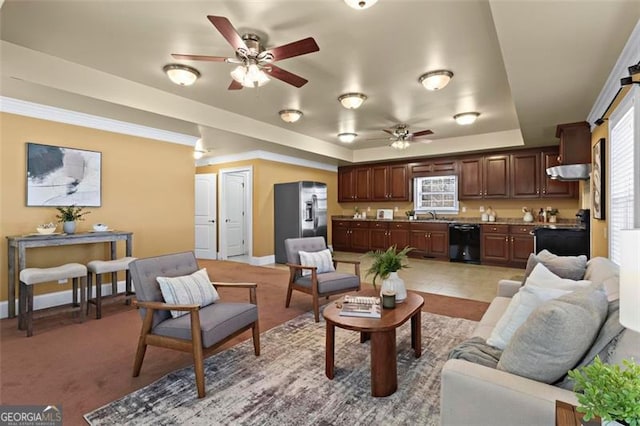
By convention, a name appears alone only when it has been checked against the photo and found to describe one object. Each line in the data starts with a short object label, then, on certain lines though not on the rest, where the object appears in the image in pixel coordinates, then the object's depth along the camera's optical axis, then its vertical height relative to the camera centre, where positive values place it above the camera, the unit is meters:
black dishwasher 6.73 -0.59
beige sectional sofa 1.17 -0.70
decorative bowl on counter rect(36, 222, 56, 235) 3.66 -0.12
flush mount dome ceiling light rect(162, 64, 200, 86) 3.23 +1.44
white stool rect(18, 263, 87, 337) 3.10 -0.63
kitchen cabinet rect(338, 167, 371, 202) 8.57 +0.87
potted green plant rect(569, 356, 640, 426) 0.81 -0.47
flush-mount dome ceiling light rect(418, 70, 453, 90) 3.41 +1.46
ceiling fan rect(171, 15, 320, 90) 2.24 +1.24
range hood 4.32 +0.58
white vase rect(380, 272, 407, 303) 2.62 -0.58
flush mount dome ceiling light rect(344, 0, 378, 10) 2.04 +1.35
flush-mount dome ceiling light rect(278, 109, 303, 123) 4.65 +1.46
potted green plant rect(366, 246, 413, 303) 2.64 -0.45
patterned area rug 1.86 -1.16
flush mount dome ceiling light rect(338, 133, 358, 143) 6.05 +1.50
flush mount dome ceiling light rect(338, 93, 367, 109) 4.02 +1.45
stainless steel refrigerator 6.76 +0.10
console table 3.33 -0.28
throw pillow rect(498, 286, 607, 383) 1.25 -0.50
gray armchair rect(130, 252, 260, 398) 2.13 -0.76
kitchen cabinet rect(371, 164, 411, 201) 7.93 +0.81
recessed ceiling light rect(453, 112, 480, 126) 4.84 +1.48
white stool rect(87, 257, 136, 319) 3.59 -0.65
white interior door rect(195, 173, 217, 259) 7.79 +0.01
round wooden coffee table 2.07 -0.83
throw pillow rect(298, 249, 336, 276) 3.93 -0.56
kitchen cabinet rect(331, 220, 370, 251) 8.37 -0.53
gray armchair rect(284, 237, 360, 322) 3.54 -0.74
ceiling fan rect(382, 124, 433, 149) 5.34 +1.31
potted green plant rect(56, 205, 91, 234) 3.76 +0.00
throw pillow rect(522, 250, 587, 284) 2.54 -0.42
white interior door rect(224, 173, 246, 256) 7.73 +0.10
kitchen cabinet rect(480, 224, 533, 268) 6.22 -0.60
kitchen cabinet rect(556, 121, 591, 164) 4.36 +0.98
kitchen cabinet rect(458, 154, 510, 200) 6.69 +0.80
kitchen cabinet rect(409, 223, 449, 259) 7.09 -0.56
